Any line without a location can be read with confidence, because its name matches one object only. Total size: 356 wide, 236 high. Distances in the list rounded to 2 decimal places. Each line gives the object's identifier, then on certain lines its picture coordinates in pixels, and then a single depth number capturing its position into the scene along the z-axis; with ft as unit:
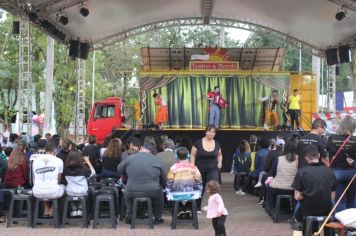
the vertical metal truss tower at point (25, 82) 58.59
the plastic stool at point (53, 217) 31.42
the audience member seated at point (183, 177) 31.37
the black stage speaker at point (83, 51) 77.30
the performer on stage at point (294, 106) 69.92
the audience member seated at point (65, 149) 33.99
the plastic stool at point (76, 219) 31.65
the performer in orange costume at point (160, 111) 71.92
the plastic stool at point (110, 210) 31.53
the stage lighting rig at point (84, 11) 63.62
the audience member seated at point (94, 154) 39.78
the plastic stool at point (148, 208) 31.07
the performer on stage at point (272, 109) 71.51
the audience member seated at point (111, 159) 35.63
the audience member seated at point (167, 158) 35.42
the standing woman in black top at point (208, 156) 34.50
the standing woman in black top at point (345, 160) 26.68
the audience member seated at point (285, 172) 32.48
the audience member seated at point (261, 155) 41.22
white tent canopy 63.52
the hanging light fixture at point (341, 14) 61.00
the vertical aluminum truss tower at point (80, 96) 81.30
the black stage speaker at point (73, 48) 75.51
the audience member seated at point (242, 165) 47.73
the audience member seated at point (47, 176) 30.96
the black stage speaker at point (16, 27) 64.39
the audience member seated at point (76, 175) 31.48
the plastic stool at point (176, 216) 31.42
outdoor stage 70.54
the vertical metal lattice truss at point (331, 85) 82.64
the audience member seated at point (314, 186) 22.93
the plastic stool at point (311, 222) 23.13
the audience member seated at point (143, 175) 30.91
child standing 26.45
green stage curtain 72.79
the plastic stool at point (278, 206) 33.09
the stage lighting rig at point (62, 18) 64.69
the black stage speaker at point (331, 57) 76.79
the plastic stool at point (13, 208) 31.50
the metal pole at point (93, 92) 139.23
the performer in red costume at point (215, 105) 70.54
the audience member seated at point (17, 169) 33.12
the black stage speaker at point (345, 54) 73.51
